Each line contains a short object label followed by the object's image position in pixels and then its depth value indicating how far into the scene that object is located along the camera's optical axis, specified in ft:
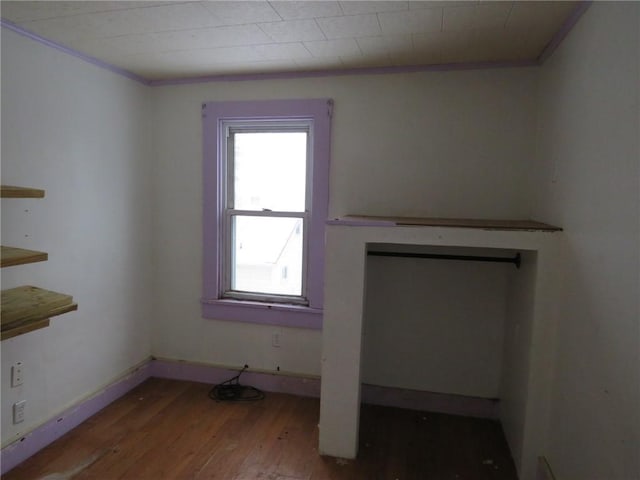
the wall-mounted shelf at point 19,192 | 5.08
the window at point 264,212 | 8.96
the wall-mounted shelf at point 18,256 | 5.16
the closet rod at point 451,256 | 7.72
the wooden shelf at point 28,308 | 5.51
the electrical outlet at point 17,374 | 6.63
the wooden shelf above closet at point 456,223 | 6.19
